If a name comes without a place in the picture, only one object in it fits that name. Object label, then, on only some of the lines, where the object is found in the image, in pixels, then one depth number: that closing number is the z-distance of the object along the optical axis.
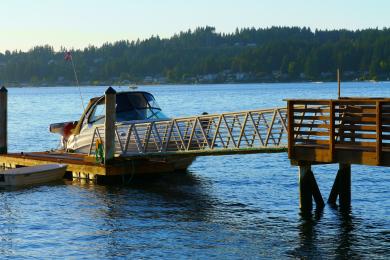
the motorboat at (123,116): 32.69
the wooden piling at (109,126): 30.25
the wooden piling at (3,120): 36.84
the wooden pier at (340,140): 21.97
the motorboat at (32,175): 31.48
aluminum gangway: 29.39
